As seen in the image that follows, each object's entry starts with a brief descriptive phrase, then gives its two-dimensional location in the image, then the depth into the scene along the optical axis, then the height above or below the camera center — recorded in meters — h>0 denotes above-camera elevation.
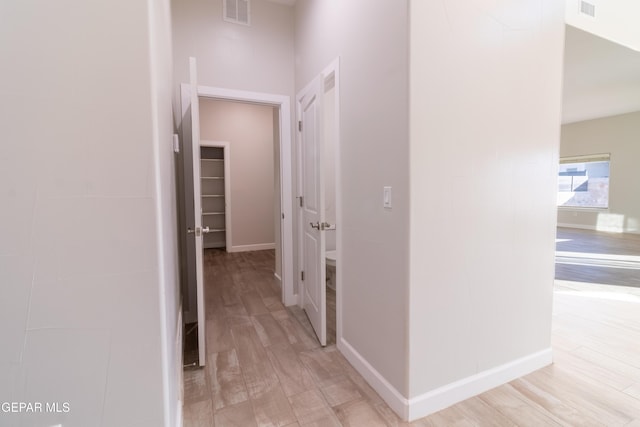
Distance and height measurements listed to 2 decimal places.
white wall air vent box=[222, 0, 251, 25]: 2.71 +1.73
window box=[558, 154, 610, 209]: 7.82 +0.30
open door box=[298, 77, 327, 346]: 2.31 -0.11
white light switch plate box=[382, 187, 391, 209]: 1.65 -0.02
